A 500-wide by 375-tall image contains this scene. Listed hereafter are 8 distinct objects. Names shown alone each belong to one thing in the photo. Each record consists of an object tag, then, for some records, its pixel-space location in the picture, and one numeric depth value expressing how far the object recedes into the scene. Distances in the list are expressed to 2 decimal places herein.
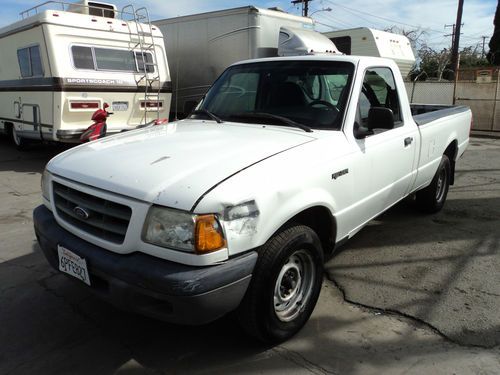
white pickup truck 2.43
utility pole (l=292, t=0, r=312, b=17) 41.08
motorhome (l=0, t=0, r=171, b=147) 8.41
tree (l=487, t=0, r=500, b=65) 29.20
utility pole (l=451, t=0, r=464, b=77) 22.02
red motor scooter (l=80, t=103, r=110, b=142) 8.27
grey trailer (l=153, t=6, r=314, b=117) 9.73
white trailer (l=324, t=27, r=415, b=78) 12.53
